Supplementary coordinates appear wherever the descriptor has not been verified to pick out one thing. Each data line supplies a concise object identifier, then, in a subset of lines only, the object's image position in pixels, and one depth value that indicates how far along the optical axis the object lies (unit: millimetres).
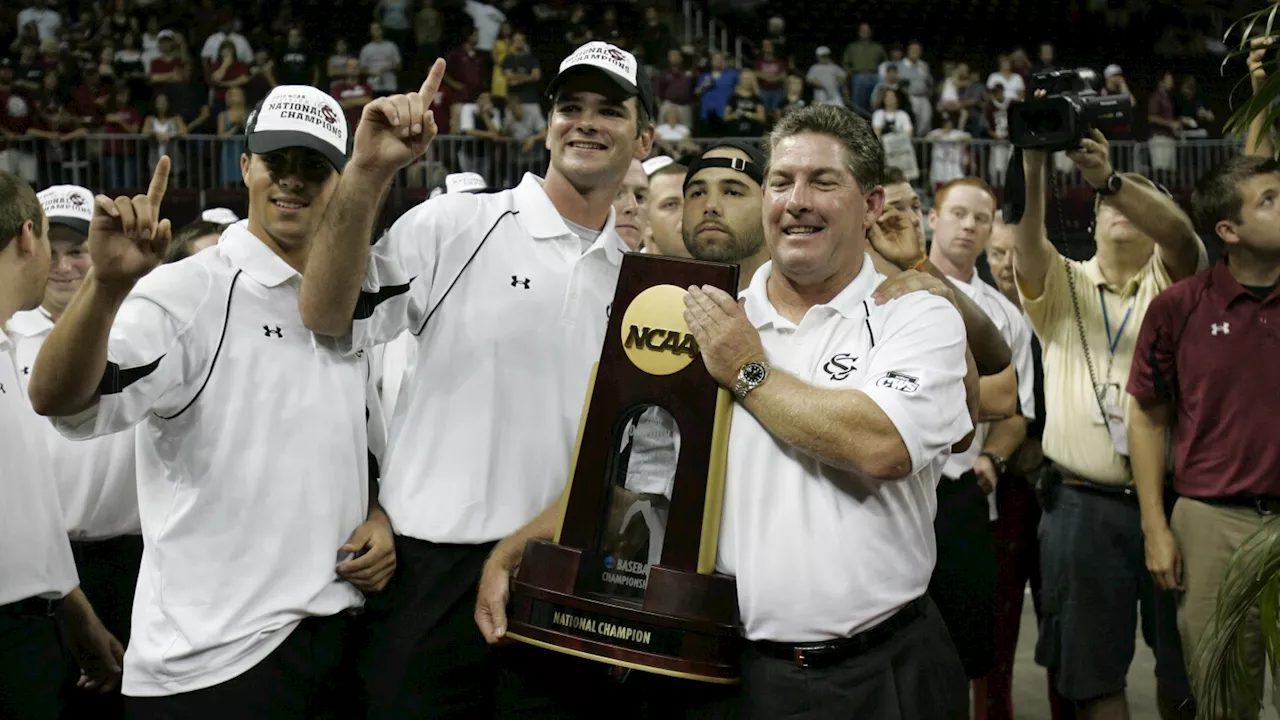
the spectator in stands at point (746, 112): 13609
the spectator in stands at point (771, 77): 14711
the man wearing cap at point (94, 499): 3396
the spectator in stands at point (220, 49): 13898
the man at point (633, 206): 4242
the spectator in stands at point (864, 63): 15312
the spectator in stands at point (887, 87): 14445
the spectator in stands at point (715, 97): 14109
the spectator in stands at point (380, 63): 14219
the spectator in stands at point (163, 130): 12000
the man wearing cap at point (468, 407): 2662
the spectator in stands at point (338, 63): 13859
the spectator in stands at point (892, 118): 13469
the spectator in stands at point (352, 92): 13125
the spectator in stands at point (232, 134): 11820
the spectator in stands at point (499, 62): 14219
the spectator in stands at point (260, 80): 13789
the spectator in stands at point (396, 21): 15312
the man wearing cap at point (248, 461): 2451
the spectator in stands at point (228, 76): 13438
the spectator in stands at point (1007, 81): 15198
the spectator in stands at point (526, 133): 12680
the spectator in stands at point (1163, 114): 15211
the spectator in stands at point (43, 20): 13992
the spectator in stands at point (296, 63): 13922
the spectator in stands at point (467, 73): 14109
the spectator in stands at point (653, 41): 15727
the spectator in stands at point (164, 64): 13430
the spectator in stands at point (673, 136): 12766
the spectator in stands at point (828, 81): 15328
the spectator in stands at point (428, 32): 15141
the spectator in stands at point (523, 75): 13961
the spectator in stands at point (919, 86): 15000
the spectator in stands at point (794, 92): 14461
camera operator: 4195
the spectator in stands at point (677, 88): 14323
